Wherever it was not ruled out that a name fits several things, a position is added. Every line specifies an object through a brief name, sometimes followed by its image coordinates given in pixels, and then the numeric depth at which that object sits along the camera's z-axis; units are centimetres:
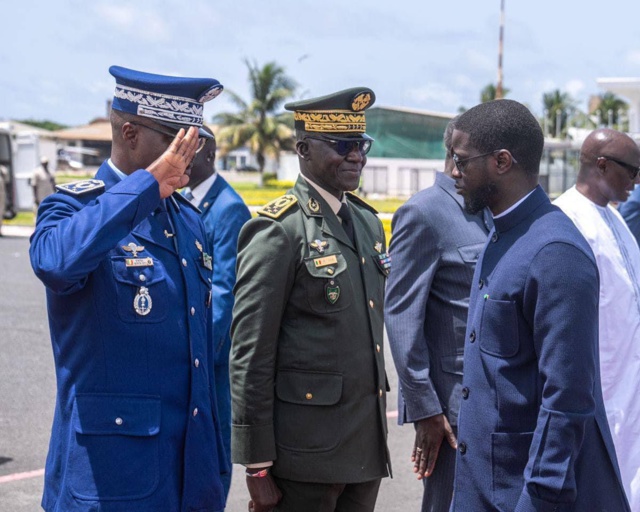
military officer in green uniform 330
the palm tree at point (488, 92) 8031
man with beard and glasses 248
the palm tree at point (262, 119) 5875
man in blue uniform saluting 263
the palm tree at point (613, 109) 7282
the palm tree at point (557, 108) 8581
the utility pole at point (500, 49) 4090
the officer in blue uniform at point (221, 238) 471
